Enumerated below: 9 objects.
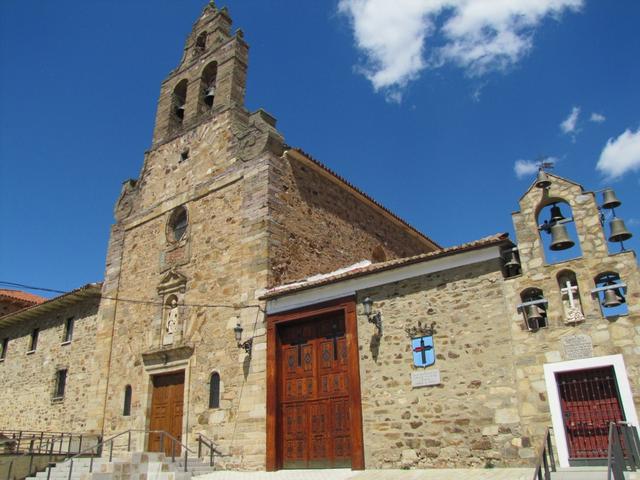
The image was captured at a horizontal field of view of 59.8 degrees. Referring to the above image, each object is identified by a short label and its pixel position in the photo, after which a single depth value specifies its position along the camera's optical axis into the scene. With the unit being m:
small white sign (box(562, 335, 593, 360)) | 9.00
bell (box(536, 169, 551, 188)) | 10.23
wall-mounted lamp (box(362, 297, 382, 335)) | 11.48
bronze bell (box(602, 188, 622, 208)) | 9.47
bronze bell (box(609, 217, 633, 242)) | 9.25
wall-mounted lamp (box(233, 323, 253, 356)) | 13.54
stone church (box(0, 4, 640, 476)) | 9.34
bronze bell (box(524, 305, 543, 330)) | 9.50
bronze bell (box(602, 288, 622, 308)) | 8.89
